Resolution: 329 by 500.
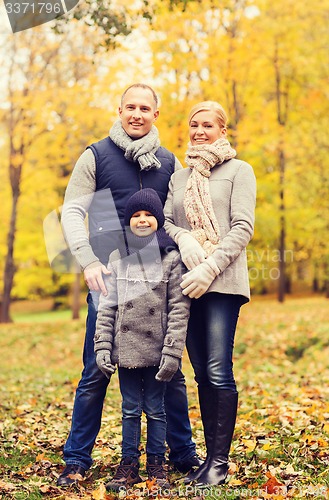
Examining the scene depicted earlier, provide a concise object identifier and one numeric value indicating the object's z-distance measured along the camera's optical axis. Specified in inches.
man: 152.3
